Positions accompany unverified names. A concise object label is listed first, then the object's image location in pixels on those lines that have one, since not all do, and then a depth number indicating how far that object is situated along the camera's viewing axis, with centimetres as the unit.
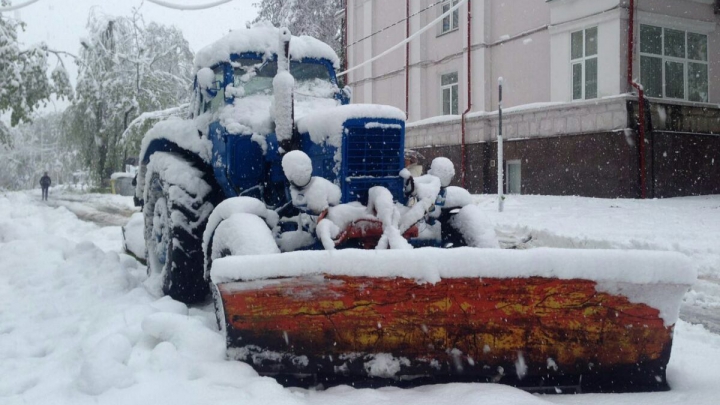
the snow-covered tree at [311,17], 2705
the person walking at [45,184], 2900
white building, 1276
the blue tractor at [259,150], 421
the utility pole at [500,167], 1158
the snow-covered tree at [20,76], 1254
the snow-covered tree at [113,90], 2895
